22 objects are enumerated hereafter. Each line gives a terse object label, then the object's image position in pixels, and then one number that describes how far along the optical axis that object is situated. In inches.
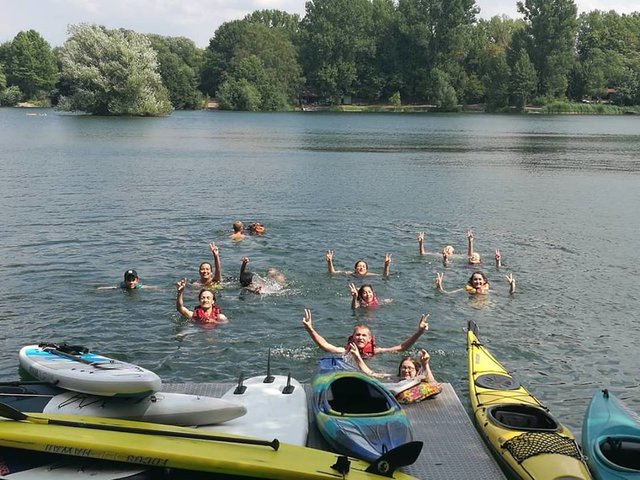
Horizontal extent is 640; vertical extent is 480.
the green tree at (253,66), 4768.7
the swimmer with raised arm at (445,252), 808.9
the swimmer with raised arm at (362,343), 504.4
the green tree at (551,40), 4717.0
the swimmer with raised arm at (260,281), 700.7
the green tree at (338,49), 5172.2
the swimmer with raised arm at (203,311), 598.5
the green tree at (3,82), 4702.8
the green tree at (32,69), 4921.3
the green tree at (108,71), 3189.0
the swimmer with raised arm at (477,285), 690.8
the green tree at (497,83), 4734.3
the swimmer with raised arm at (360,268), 741.3
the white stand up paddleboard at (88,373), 378.0
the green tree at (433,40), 5039.4
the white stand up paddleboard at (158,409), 377.1
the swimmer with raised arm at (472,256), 809.1
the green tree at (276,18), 6200.8
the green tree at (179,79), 4710.1
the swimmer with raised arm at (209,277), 685.9
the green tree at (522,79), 4626.0
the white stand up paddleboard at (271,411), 378.9
